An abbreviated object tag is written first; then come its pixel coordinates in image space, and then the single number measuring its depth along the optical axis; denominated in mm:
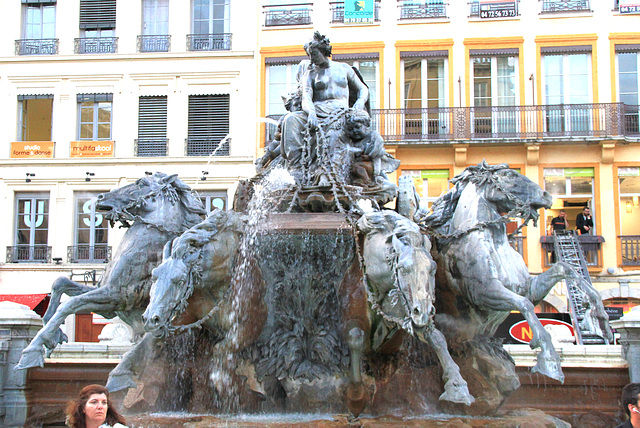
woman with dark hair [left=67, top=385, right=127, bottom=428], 3406
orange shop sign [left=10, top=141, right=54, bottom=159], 25172
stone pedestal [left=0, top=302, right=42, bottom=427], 8016
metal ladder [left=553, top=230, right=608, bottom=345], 15318
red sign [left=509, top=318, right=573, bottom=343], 13047
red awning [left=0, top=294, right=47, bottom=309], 22203
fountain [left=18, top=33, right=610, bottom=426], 6445
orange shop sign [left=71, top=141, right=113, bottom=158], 25078
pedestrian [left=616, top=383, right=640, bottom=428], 3924
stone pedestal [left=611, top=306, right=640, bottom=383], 7809
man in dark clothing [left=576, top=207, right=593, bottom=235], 22266
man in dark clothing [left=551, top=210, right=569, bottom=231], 22031
